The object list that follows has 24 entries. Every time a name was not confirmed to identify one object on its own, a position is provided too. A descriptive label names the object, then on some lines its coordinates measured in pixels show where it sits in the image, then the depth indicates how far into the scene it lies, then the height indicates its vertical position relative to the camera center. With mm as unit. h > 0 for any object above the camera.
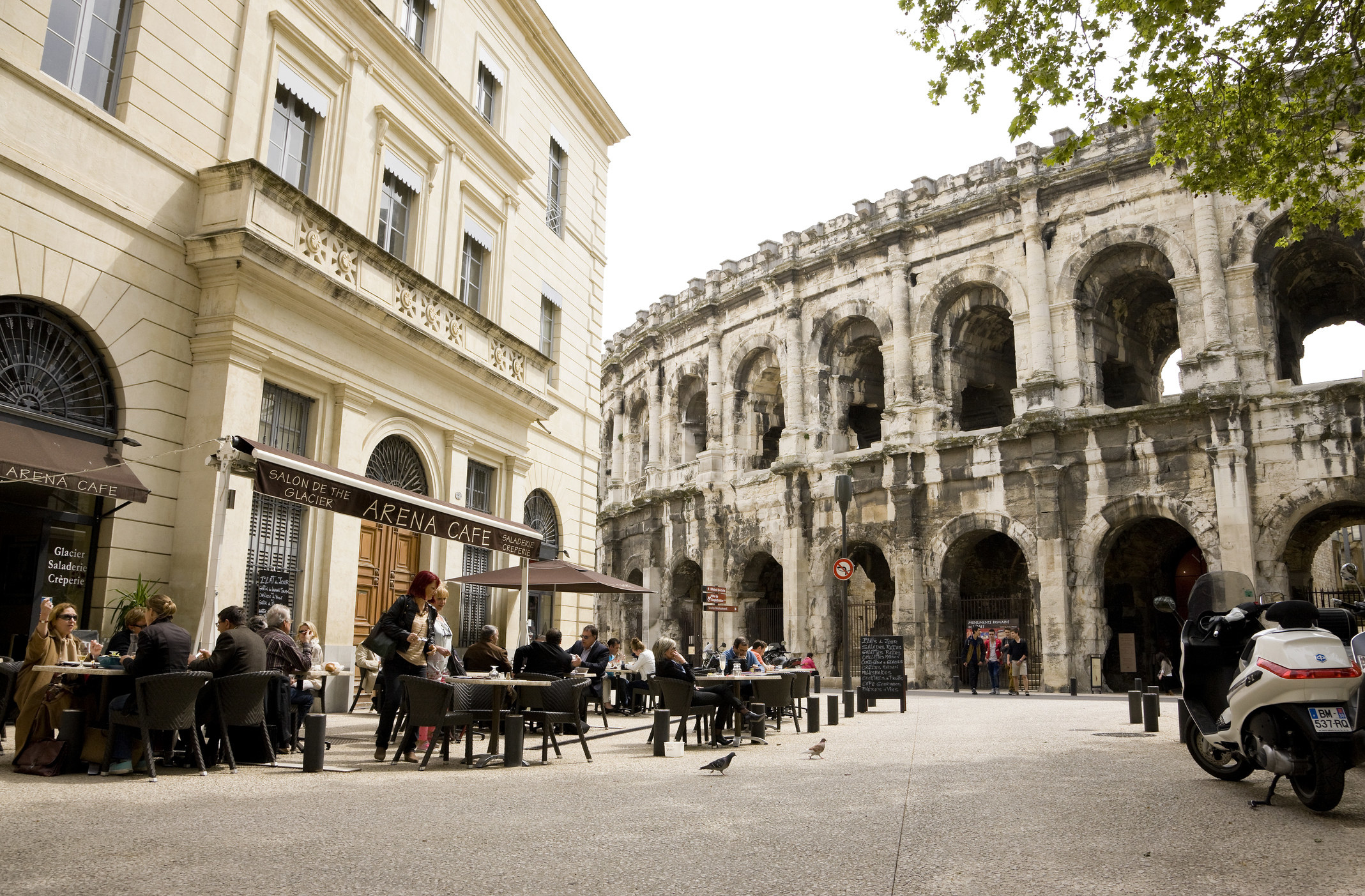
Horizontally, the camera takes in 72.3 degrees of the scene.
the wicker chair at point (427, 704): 7398 -665
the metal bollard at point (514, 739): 7750 -970
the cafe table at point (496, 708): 7957 -774
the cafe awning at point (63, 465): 7805 +1304
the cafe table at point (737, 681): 10086 -622
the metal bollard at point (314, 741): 6973 -909
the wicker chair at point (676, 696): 9062 -705
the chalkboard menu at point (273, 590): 10906 +313
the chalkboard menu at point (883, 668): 15289 -684
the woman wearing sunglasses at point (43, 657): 6738 -319
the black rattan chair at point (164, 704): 6340 -601
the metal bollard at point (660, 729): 8789 -996
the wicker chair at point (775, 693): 11109 -811
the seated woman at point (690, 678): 9578 -547
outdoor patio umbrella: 12695 +575
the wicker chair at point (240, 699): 6887 -606
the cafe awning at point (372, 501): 8102 +1121
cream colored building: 8969 +3975
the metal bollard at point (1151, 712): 11047 -959
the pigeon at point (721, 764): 7125 -1061
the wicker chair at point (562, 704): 8164 -727
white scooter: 5500 -464
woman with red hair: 7945 -207
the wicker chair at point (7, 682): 7473 -559
